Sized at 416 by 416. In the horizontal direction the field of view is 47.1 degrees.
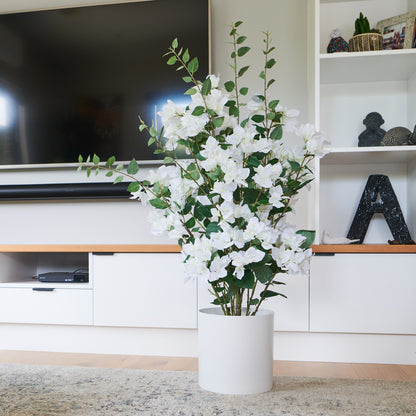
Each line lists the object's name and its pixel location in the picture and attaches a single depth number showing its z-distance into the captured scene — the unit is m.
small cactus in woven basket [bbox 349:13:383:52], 2.18
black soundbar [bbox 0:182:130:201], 2.50
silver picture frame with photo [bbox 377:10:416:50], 2.18
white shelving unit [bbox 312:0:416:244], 2.33
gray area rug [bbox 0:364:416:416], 0.97
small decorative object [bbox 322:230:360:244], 2.16
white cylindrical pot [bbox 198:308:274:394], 1.03
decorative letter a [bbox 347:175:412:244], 2.22
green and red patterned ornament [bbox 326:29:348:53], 2.22
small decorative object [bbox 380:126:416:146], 2.17
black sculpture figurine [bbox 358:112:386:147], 2.28
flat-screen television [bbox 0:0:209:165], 2.51
